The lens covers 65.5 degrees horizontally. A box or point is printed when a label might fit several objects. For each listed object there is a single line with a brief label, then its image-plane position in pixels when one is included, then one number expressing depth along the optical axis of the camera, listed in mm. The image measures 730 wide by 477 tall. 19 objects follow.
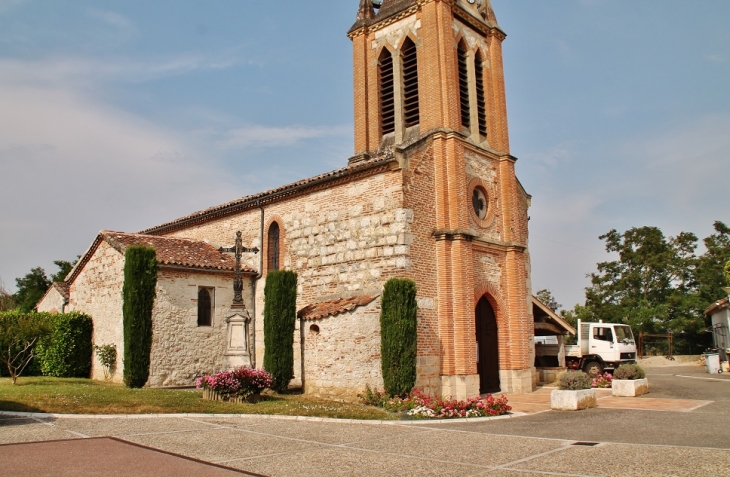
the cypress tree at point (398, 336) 14914
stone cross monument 15516
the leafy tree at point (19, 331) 17984
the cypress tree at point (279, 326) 17094
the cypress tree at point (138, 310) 16906
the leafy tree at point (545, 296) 57206
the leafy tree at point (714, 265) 44219
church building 16672
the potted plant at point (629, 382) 16781
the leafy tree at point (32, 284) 41562
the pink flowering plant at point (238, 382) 14344
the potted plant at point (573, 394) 14039
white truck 23672
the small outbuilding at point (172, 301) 18688
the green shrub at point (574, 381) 14414
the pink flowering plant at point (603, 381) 19862
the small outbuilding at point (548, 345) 22641
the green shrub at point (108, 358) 19547
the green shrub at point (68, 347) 20641
